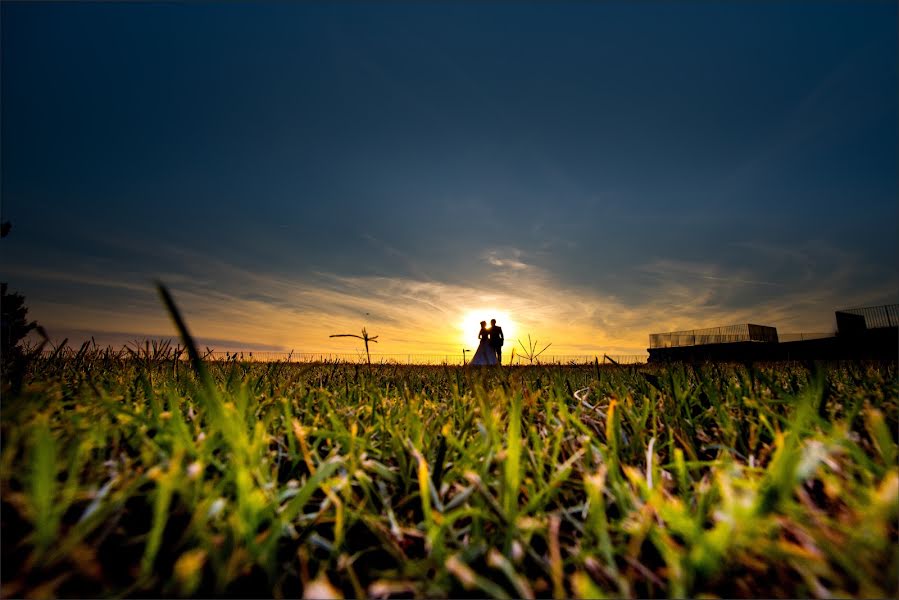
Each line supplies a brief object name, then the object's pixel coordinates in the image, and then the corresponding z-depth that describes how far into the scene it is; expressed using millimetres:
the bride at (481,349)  22036
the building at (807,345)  19969
